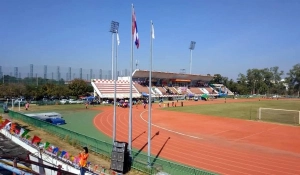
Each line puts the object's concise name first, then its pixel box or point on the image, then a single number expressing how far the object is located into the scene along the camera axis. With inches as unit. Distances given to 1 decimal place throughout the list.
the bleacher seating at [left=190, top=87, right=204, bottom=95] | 3478.3
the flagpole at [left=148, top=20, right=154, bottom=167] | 544.5
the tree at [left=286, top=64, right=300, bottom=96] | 4975.4
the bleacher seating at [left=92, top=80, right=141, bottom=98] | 2411.4
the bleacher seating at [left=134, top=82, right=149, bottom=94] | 2765.7
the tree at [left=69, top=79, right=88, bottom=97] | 2480.3
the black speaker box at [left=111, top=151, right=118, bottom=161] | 544.7
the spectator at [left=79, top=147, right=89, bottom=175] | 447.2
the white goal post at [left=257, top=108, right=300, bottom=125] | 1502.2
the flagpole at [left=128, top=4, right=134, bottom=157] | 612.1
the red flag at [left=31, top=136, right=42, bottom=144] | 571.5
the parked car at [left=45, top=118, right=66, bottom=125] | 1186.0
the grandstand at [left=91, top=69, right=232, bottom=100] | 2508.6
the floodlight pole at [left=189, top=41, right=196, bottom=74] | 3774.6
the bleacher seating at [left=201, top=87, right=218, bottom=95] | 3756.2
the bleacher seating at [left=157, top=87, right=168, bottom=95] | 2996.1
